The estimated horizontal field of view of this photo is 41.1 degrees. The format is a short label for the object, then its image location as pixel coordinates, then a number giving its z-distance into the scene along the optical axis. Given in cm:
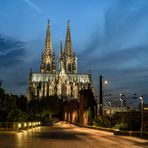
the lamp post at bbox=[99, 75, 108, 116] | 2864
